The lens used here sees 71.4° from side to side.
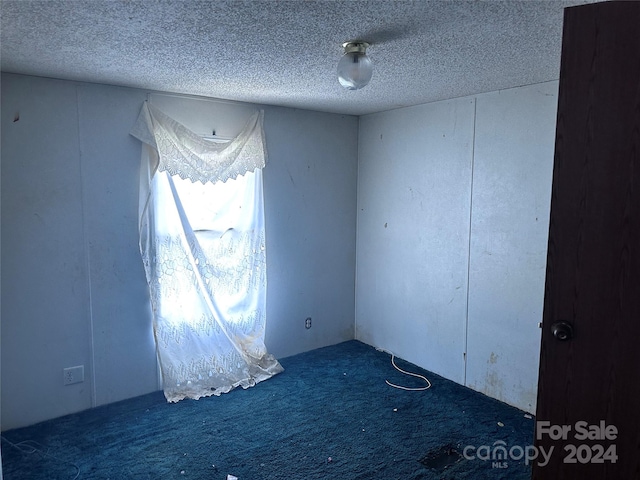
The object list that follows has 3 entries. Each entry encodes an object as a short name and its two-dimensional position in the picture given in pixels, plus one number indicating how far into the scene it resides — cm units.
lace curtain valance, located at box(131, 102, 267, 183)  303
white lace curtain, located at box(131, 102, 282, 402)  310
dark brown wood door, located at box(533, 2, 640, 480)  135
